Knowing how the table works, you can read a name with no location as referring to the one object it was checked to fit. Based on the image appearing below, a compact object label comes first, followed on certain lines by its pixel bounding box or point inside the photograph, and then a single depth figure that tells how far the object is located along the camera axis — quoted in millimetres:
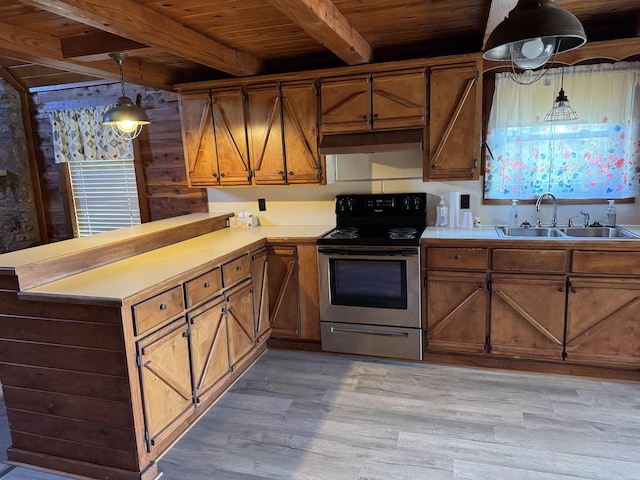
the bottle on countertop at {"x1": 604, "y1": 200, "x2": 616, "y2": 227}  3205
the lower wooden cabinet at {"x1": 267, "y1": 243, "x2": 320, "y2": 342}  3414
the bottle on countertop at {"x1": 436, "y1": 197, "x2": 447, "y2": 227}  3518
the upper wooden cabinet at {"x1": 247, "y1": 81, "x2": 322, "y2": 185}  3455
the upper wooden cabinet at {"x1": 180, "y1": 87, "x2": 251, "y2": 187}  3631
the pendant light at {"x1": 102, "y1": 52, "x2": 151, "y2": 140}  2912
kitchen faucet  3271
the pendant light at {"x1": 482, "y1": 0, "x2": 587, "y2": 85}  1459
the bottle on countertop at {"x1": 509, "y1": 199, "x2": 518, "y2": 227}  3416
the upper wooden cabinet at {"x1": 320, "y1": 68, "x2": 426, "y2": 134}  3205
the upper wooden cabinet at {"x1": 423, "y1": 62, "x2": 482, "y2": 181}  3109
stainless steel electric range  3146
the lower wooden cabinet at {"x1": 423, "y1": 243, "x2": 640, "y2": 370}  2826
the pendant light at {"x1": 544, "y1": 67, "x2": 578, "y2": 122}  3211
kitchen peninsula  2061
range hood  3199
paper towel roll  3482
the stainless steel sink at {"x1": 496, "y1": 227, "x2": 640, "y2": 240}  3094
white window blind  4395
